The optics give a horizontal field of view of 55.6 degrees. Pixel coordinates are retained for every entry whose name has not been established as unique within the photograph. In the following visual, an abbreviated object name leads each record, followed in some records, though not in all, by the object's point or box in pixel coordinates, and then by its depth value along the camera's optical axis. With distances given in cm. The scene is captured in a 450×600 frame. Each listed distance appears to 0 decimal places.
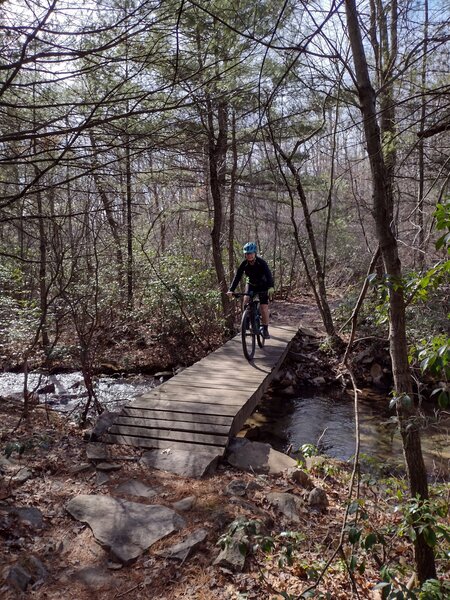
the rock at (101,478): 408
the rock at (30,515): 339
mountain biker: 734
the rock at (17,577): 269
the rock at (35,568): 285
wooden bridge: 492
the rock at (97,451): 449
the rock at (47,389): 831
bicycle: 745
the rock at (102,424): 503
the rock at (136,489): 390
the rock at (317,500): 399
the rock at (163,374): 970
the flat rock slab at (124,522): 318
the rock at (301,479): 438
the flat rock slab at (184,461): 436
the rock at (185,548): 309
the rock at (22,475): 400
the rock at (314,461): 477
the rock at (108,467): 432
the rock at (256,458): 460
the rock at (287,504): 375
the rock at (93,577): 285
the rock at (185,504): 369
